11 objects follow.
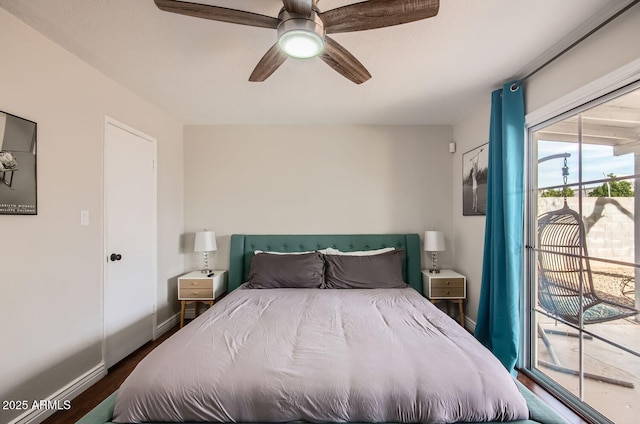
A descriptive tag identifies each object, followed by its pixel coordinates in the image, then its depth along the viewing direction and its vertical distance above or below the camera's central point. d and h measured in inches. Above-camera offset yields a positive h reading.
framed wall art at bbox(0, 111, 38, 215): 59.6 +10.6
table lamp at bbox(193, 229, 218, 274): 119.3 -13.5
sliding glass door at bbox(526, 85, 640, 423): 60.4 -11.5
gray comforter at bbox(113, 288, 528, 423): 46.4 -30.5
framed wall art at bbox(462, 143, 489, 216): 105.8 +13.3
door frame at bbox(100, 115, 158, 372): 85.7 -5.5
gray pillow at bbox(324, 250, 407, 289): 109.0 -24.9
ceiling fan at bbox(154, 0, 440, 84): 47.3 +36.1
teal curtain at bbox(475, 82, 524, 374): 83.6 -2.0
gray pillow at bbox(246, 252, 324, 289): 109.2 -24.8
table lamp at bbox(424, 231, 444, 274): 117.0 -13.2
